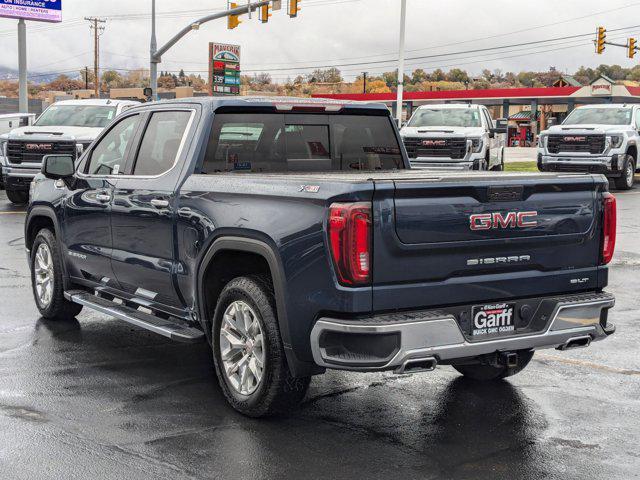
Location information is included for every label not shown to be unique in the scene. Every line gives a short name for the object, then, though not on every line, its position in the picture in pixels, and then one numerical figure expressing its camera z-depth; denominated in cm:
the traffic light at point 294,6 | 3381
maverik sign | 4966
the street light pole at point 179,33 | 3409
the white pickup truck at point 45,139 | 1852
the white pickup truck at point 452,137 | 2155
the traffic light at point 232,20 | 3466
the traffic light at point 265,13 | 3419
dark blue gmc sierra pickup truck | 470
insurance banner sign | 4500
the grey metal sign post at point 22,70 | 4028
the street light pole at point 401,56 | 3794
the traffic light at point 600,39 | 5012
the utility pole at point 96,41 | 10538
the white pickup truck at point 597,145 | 2297
